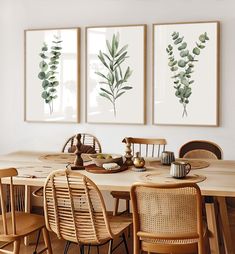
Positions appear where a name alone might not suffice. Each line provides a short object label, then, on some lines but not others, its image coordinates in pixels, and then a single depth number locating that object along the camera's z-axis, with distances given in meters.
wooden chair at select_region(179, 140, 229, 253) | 3.42
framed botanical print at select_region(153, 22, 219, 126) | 4.76
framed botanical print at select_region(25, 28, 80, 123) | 5.20
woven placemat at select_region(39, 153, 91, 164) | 3.76
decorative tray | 3.27
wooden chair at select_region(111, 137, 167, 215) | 3.93
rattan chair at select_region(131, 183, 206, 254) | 2.53
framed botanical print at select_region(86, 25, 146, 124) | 4.98
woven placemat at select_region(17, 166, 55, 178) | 3.18
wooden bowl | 3.42
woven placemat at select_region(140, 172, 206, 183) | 2.98
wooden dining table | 2.87
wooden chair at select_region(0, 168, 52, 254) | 2.88
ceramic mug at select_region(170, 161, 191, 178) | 3.00
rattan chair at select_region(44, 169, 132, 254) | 2.76
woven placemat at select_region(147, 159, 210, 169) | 3.49
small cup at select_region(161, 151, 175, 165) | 3.55
